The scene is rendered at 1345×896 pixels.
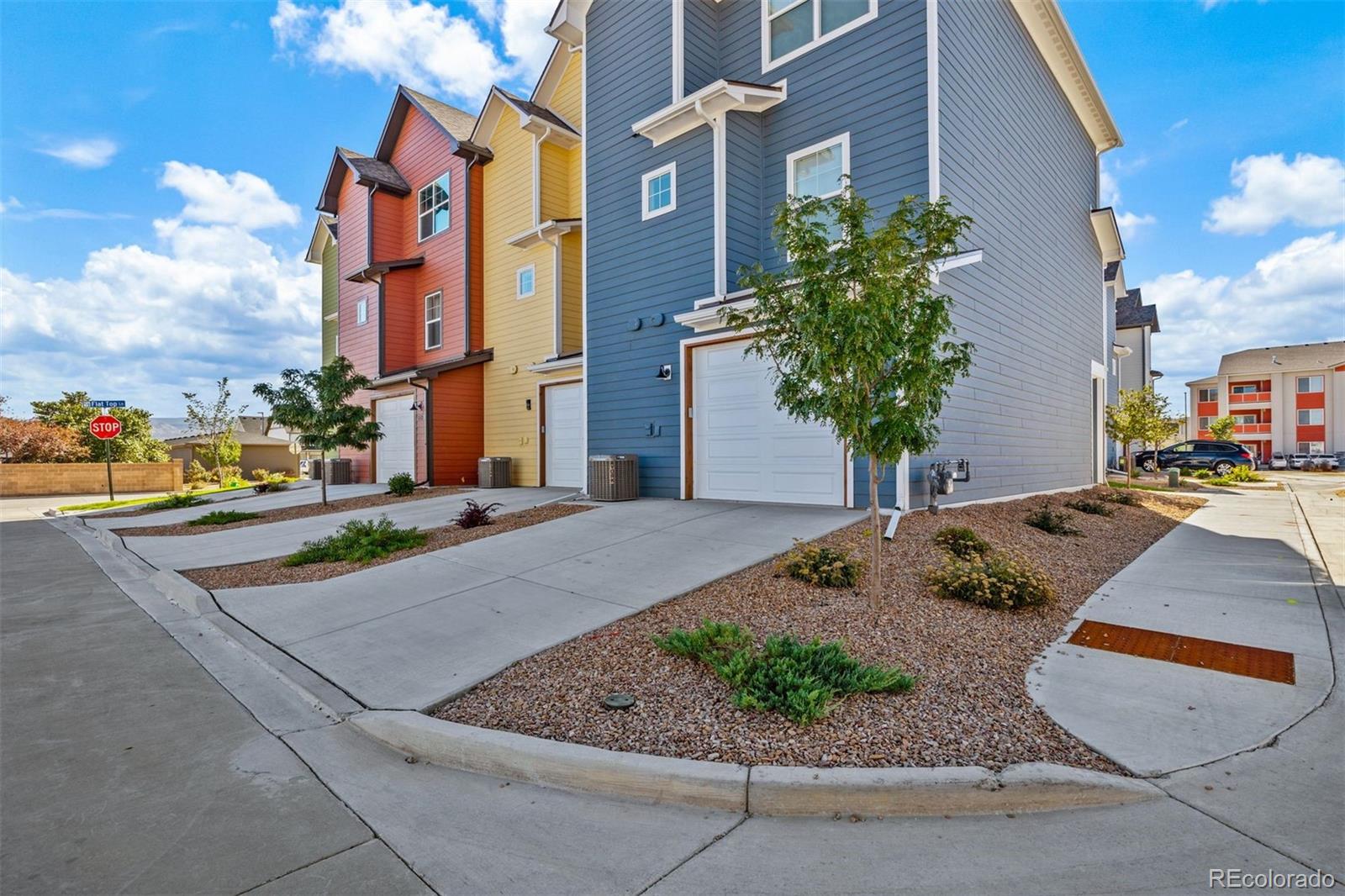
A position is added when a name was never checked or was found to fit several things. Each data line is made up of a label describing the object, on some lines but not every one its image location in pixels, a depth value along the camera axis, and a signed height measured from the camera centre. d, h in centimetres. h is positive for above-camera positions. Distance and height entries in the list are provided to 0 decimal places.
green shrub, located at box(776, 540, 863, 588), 539 -120
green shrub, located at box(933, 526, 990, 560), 631 -114
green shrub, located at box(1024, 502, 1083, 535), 815 -120
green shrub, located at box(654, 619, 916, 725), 322 -137
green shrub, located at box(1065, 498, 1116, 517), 1024 -126
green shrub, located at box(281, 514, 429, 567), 730 -136
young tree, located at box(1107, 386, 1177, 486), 1652 +35
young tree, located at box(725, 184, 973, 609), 436 +76
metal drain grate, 392 -150
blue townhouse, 852 +390
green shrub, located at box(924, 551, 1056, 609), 501 -125
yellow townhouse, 1398 +386
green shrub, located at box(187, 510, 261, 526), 1125 -154
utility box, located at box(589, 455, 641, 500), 1020 -73
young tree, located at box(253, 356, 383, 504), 1242 +59
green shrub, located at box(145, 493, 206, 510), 1478 -165
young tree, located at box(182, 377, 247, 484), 2436 +32
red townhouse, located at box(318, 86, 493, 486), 1574 +430
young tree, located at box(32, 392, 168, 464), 2433 +29
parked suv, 2433 -95
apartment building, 4181 +250
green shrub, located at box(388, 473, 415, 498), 1387 -116
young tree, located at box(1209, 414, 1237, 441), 3228 +26
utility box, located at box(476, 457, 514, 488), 1470 -92
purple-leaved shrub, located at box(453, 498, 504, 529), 889 -122
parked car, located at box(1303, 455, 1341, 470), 3430 -170
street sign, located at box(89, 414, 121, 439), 1753 +25
